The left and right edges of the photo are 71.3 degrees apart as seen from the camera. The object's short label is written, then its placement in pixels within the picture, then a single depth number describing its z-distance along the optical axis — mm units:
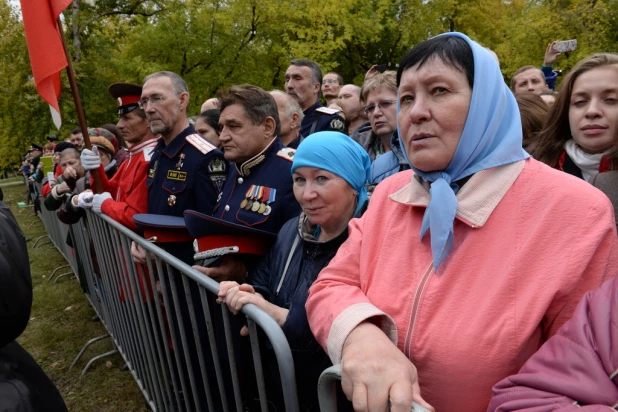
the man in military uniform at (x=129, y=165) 3309
